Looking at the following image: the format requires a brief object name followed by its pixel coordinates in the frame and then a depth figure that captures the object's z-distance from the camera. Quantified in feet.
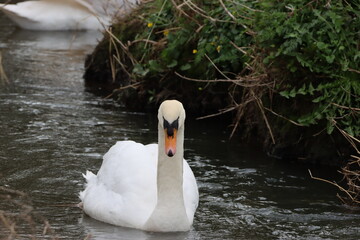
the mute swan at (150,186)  47.06
